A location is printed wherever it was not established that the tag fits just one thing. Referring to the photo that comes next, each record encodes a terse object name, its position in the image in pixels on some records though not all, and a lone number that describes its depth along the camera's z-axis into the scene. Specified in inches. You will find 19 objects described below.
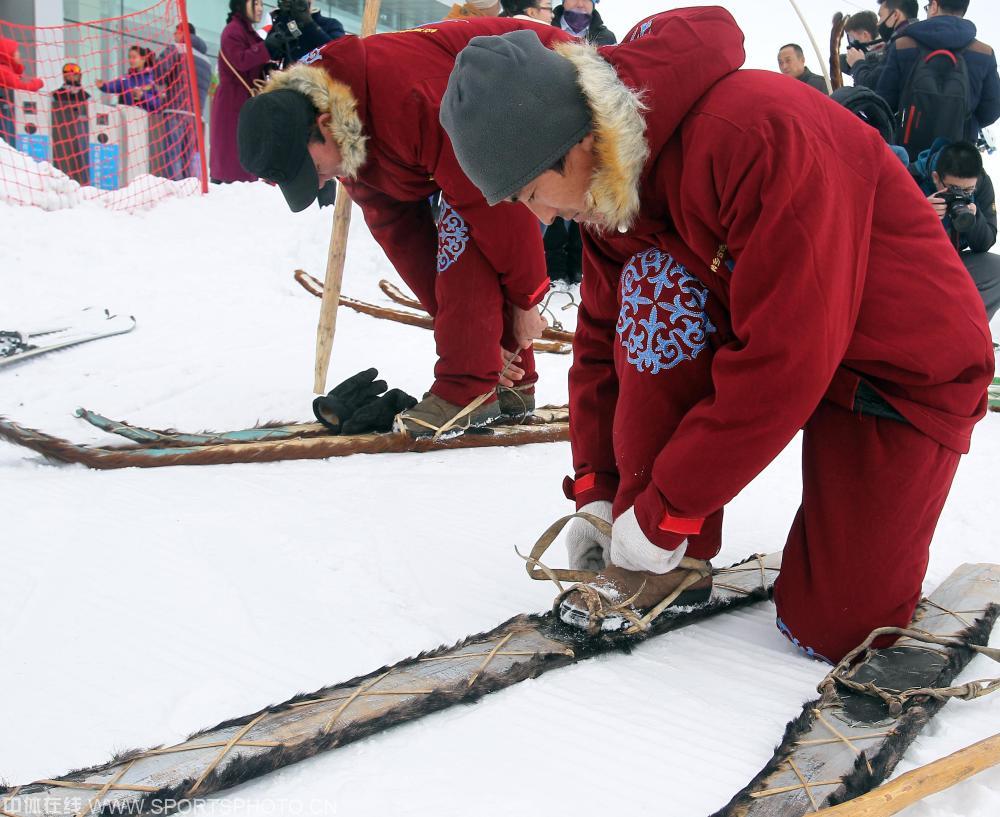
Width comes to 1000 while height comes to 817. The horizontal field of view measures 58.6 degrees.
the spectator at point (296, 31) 200.1
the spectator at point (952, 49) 162.4
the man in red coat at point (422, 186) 89.4
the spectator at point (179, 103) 282.7
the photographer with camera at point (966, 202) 152.6
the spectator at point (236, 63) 211.9
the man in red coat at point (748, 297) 48.2
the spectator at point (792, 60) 198.4
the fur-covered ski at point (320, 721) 41.0
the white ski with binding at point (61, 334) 125.8
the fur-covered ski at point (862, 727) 44.0
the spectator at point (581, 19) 190.2
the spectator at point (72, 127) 274.2
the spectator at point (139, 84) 270.7
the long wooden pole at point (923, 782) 38.4
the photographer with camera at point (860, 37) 187.8
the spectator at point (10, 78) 249.4
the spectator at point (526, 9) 165.2
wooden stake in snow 123.0
